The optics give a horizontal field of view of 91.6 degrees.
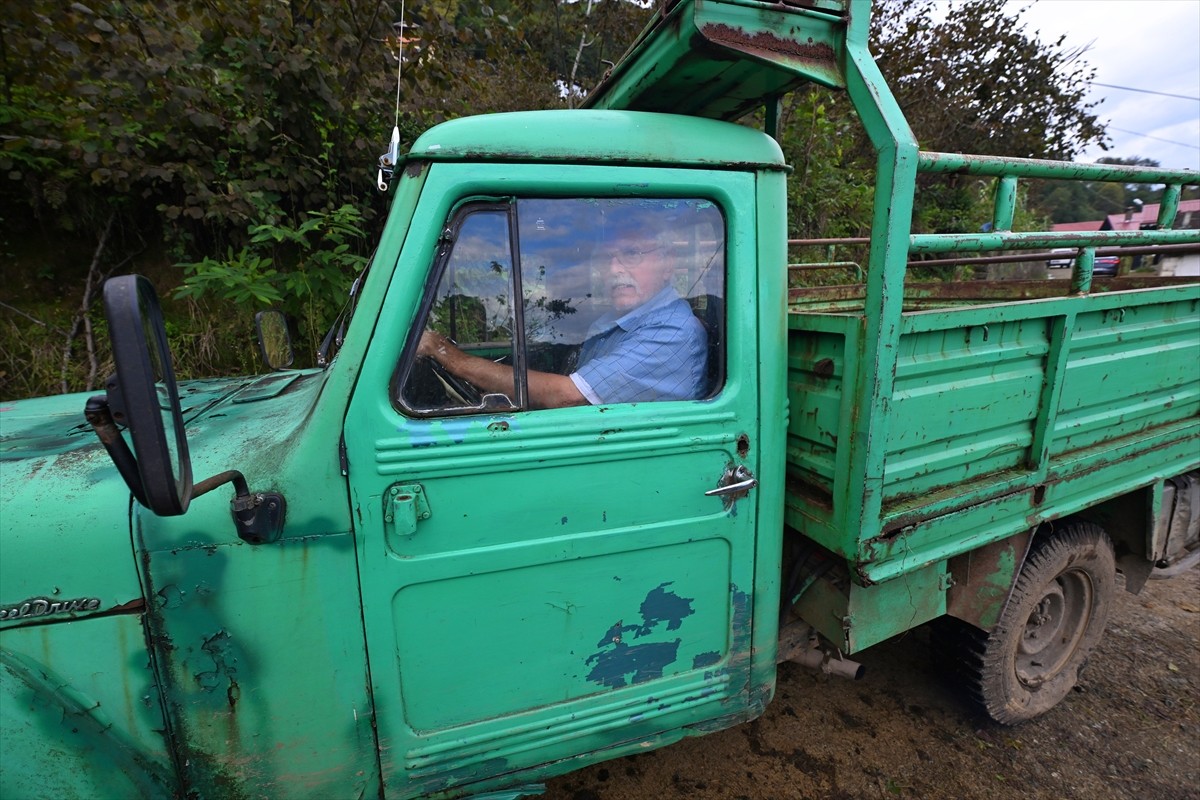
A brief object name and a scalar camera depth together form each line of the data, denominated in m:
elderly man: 1.58
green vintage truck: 1.33
